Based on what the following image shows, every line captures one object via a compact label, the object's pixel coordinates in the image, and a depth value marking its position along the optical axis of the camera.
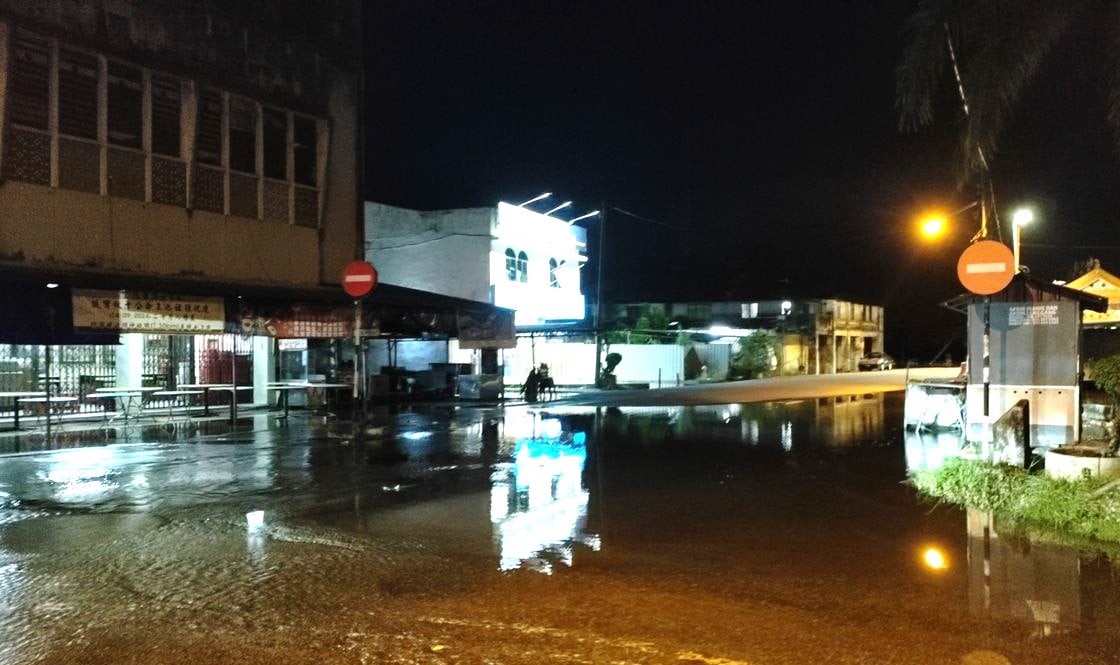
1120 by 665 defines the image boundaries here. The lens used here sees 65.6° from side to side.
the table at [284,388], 20.58
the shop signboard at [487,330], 22.62
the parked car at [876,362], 58.15
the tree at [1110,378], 10.33
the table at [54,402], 17.64
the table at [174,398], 19.41
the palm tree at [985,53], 10.43
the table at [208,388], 18.86
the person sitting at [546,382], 28.28
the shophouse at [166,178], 15.30
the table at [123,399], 18.39
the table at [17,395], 16.89
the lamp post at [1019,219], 18.70
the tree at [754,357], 43.47
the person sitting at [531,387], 26.89
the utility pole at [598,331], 34.06
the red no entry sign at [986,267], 10.85
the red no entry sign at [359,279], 16.50
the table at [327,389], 21.44
